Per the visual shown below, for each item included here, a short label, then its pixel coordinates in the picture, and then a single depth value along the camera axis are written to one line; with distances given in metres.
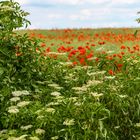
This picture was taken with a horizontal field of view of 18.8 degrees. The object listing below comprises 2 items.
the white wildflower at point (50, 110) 5.88
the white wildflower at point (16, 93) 6.43
